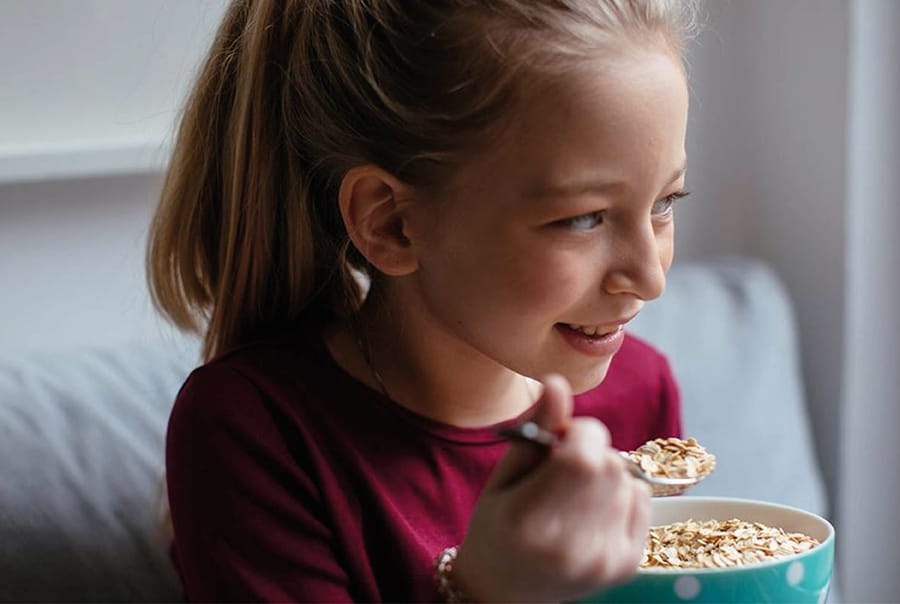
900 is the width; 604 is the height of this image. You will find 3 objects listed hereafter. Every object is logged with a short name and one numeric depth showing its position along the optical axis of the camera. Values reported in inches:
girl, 40.5
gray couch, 47.1
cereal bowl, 38.1
